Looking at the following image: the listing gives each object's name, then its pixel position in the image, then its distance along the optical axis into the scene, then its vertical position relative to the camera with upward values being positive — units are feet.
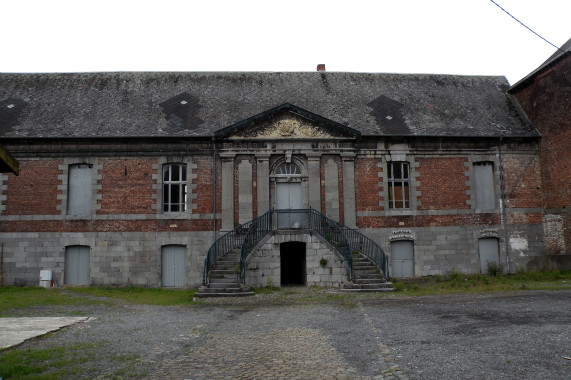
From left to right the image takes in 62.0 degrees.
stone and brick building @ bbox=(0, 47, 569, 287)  57.47 +8.58
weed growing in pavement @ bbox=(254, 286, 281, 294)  49.06 -3.62
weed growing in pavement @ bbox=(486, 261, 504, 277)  59.72 -2.20
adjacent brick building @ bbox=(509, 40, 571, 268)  58.34 +12.65
